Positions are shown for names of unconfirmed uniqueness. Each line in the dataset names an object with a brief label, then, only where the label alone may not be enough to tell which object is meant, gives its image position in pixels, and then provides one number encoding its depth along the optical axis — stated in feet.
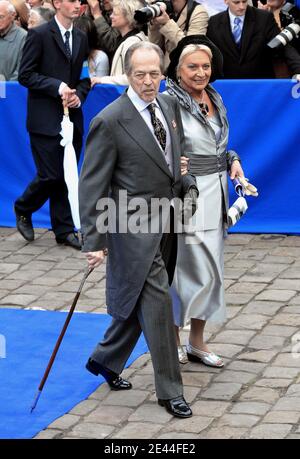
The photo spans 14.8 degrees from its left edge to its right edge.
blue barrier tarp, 30.45
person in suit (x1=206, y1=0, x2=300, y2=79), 31.35
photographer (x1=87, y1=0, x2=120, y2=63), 33.60
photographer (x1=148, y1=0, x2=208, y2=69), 31.55
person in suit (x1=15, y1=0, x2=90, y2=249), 29.58
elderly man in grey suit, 19.34
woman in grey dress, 21.11
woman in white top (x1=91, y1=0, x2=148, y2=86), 31.35
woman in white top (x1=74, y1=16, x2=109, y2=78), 32.89
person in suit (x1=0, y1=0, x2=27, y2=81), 32.91
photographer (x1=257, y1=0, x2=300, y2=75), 31.65
